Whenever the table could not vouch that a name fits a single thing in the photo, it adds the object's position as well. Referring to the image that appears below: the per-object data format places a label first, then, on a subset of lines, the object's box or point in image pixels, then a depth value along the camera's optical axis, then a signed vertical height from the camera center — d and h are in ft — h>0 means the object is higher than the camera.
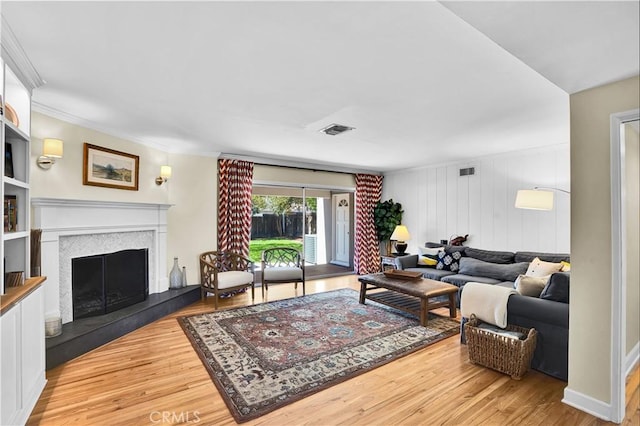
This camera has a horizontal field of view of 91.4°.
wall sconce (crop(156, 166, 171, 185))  14.52 +1.89
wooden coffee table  12.30 -3.30
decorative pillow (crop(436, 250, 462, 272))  17.15 -2.65
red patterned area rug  7.88 -4.37
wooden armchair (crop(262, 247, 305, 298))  16.19 -3.00
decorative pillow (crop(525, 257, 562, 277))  12.68 -2.31
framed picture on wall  11.50 +1.89
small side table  20.27 -3.16
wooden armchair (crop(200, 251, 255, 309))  14.44 -2.92
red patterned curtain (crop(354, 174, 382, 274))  22.95 -1.29
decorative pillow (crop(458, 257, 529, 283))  14.71 -2.77
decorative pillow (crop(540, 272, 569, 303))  8.43 -2.09
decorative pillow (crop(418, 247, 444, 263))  18.35 -2.29
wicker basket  8.20 -3.74
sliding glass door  19.92 -0.57
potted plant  22.70 -0.33
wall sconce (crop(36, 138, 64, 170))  9.46 +2.00
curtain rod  17.56 +3.14
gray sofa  8.19 -2.95
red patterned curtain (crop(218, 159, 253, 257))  17.13 +0.55
